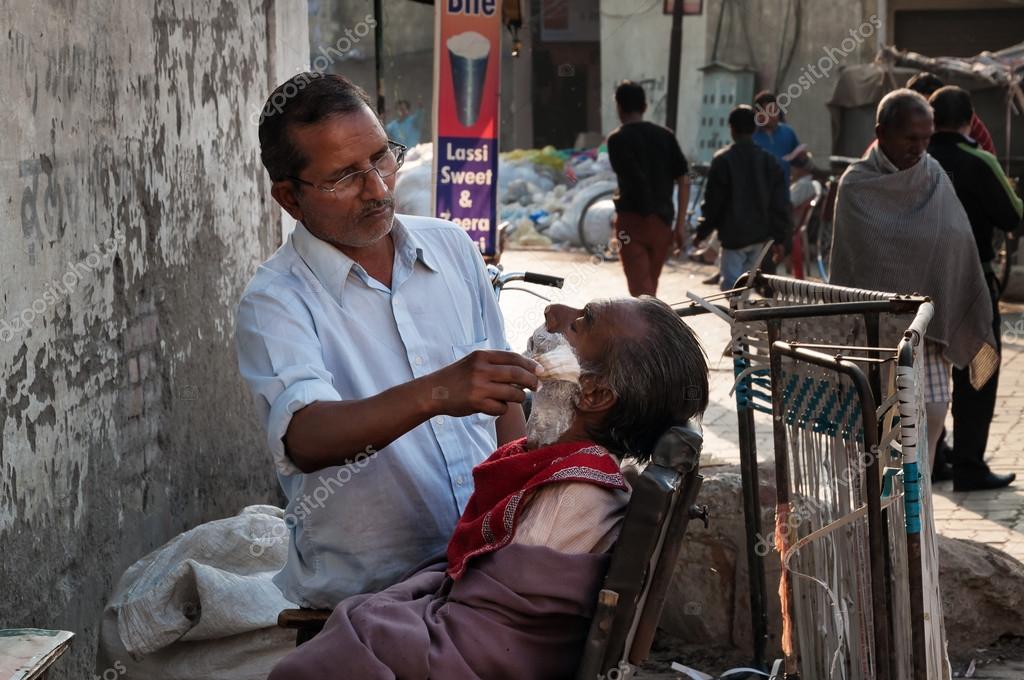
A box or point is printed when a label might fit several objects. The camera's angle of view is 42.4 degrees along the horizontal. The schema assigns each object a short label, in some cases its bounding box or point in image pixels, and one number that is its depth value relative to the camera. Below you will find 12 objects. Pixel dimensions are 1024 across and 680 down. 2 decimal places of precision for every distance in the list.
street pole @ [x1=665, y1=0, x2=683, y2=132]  18.72
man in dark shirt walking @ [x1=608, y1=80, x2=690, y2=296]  9.45
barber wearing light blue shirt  2.45
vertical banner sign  6.80
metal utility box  22.12
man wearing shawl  5.49
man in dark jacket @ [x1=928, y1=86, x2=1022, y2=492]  6.18
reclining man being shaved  2.13
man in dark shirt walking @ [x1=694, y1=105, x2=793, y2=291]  9.96
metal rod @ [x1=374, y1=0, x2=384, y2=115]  7.77
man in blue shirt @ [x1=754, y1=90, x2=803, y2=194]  14.08
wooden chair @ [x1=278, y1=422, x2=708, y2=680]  2.05
